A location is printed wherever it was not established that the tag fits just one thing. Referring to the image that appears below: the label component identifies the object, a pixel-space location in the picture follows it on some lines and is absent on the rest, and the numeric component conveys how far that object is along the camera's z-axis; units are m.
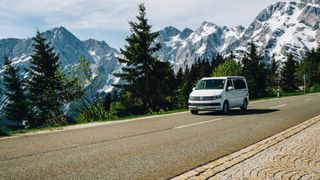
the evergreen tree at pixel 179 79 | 108.22
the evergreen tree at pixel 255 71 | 74.94
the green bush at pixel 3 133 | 12.61
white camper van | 19.12
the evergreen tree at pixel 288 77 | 100.19
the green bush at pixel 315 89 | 68.69
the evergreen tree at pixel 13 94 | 45.16
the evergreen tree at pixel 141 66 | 44.56
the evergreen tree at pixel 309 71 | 92.00
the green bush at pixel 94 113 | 21.28
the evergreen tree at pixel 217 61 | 116.05
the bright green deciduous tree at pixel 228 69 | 60.25
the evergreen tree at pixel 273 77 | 100.22
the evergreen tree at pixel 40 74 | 41.66
